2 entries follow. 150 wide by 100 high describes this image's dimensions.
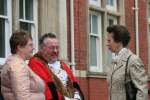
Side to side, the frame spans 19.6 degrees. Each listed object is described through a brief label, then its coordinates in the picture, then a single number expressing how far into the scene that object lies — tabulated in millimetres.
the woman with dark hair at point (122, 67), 4998
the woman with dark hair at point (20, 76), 4418
